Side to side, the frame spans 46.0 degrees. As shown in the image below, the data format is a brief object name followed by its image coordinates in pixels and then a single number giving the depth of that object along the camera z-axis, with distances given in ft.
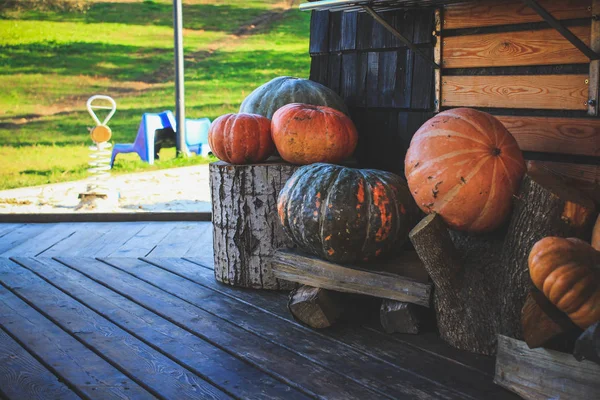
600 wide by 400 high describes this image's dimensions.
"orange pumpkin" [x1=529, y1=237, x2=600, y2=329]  7.01
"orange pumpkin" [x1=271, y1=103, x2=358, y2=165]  11.68
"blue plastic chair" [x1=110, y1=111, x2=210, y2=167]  30.60
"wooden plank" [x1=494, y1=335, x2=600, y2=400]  7.19
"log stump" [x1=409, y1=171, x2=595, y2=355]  8.16
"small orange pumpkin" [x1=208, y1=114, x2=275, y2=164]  12.07
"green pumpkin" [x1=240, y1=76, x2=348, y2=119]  13.51
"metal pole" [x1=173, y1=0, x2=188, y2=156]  28.50
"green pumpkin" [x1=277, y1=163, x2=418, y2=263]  10.14
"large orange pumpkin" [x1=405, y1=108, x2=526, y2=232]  8.96
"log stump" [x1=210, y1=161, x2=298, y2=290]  11.94
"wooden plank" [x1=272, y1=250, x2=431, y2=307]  9.71
